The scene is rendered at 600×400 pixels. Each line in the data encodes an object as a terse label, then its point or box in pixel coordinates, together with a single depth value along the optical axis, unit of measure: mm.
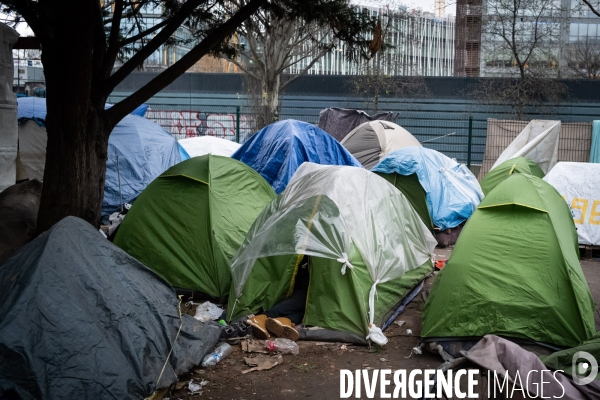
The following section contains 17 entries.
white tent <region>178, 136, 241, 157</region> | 14461
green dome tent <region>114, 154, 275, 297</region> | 7914
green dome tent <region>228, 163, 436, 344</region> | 6664
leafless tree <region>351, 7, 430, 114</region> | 23297
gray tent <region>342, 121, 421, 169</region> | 13688
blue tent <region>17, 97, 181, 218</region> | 12258
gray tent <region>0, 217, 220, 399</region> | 4621
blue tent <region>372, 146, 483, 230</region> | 11086
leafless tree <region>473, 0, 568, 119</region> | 21359
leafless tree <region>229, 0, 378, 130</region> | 20469
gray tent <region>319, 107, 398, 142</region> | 17016
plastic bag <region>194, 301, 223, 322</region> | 7211
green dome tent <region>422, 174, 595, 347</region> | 5996
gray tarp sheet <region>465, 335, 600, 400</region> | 3852
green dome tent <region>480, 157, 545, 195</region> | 11352
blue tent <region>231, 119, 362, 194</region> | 11711
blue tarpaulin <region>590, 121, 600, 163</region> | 15906
